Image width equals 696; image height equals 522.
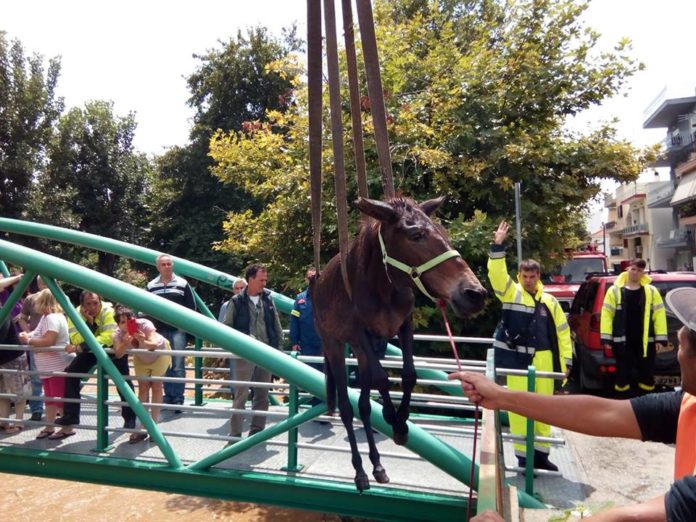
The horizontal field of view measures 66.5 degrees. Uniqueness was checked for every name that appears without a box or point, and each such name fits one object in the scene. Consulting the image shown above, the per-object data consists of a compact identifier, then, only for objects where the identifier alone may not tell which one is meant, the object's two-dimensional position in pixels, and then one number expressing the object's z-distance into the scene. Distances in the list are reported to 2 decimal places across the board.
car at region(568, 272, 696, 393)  6.51
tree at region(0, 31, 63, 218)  17.11
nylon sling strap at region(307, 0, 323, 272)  1.91
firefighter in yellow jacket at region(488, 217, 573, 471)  4.67
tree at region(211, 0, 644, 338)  7.36
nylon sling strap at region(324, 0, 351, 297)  1.92
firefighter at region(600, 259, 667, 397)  5.77
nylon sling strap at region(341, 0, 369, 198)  2.03
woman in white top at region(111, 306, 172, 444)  4.50
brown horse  1.81
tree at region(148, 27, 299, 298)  18.81
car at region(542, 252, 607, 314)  14.49
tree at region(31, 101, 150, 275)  18.66
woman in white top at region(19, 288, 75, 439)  4.75
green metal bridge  3.31
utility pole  4.73
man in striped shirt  5.72
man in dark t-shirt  1.37
